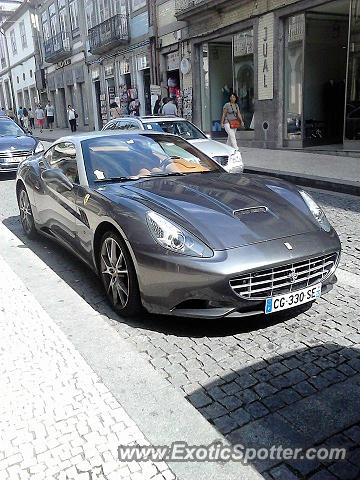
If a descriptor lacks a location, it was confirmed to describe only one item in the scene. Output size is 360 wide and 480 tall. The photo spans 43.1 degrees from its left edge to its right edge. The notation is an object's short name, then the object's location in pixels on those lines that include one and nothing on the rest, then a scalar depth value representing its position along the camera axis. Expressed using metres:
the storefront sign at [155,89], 20.47
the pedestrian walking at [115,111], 24.34
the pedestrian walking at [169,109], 16.44
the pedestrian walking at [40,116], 33.12
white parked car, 9.03
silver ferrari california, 3.06
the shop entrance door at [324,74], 13.72
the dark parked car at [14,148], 11.04
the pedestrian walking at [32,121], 38.34
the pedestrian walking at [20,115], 37.92
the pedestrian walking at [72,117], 27.78
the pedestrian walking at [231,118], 13.41
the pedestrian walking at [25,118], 36.50
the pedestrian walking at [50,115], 32.84
